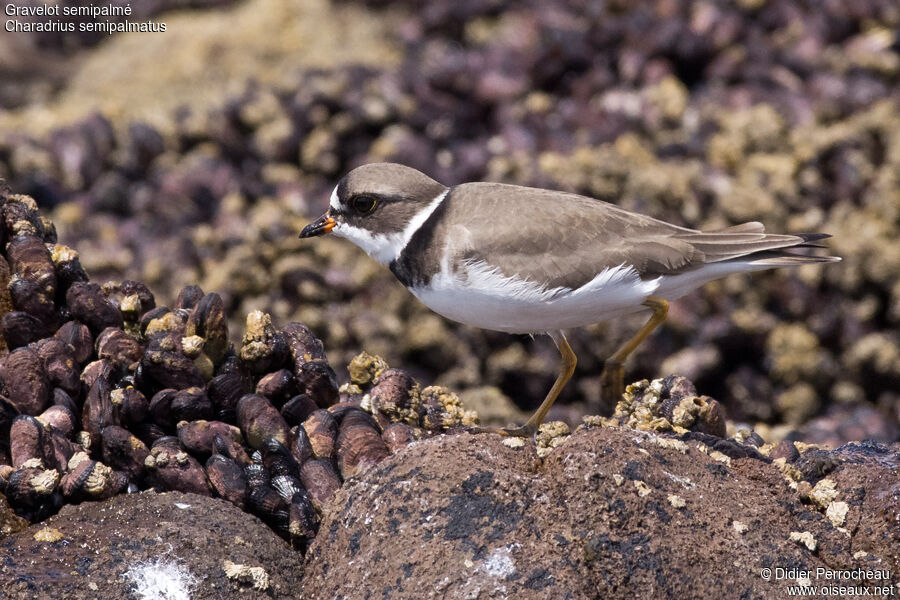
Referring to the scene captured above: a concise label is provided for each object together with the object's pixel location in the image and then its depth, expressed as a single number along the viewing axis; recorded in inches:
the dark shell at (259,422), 276.7
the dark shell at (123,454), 254.1
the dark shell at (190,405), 278.5
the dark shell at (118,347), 288.6
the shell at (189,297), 323.0
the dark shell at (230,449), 264.7
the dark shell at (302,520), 247.8
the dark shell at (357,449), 268.2
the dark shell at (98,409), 263.4
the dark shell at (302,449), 271.4
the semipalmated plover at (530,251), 309.1
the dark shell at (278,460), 261.6
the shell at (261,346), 297.7
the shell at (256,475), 254.2
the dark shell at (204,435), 268.5
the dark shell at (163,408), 277.3
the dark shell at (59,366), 275.5
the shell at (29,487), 233.1
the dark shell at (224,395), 289.1
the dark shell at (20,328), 285.7
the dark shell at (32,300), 290.7
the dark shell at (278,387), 296.2
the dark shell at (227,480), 251.9
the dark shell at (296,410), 288.8
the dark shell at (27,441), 245.3
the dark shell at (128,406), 270.8
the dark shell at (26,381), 266.8
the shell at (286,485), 254.4
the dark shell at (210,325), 297.9
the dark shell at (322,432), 273.9
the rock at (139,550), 211.9
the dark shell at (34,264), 296.2
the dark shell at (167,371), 282.5
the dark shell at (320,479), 256.5
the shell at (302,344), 305.9
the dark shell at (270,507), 250.5
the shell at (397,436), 276.5
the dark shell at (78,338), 286.8
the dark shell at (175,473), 253.4
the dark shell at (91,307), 295.1
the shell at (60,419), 263.4
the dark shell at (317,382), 302.2
